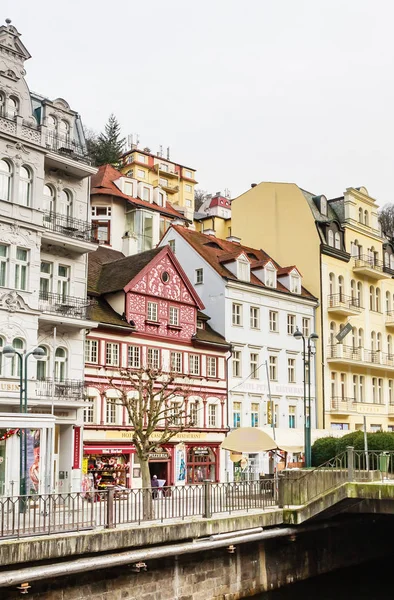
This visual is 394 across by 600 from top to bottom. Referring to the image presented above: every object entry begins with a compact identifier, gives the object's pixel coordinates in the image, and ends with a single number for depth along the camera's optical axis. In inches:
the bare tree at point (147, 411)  970.7
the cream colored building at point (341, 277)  2103.8
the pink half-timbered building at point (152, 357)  1467.8
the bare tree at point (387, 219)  3501.5
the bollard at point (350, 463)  1069.8
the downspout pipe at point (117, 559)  674.8
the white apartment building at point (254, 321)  1817.2
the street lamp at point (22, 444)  916.0
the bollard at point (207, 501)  924.6
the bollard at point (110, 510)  800.9
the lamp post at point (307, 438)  1308.6
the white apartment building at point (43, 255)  1241.4
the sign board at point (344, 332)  1703.4
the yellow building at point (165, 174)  3444.9
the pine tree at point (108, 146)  3449.8
